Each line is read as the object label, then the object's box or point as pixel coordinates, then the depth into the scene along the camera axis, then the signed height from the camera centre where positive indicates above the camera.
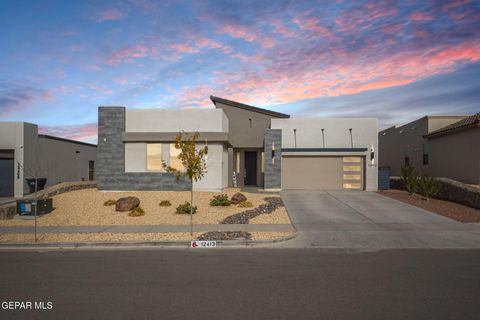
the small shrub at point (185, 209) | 16.16 -1.93
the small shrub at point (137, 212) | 15.77 -2.06
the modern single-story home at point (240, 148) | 23.02 +1.34
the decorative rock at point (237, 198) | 18.23 -1.61
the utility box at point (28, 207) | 15.76 -1.82
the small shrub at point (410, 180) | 20.92 -0.75
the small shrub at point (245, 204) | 17.59 -1.85
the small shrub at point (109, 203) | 18.47 -1.90
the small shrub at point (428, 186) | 19.22 -0.98
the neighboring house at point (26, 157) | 24.11 +0.74
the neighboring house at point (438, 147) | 22.20 +1.70
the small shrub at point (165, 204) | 18.19 -1.91
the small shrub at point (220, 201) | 17.59 -1.70
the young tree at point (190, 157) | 12.15 +0.36
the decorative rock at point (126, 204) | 16.88 -1.79
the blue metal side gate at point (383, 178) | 24.75 -0.70
